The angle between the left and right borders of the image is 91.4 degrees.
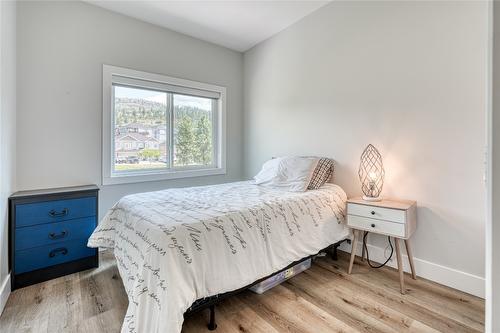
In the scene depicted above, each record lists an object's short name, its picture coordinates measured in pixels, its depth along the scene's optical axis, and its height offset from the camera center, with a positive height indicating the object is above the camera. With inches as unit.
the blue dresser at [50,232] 78.9 -22.9
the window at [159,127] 111.3 +20.6
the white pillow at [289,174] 96.7 -3.2
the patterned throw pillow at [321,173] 97.9 -3.0
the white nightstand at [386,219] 75.5 -17.3
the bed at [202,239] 48.9 -19.2
